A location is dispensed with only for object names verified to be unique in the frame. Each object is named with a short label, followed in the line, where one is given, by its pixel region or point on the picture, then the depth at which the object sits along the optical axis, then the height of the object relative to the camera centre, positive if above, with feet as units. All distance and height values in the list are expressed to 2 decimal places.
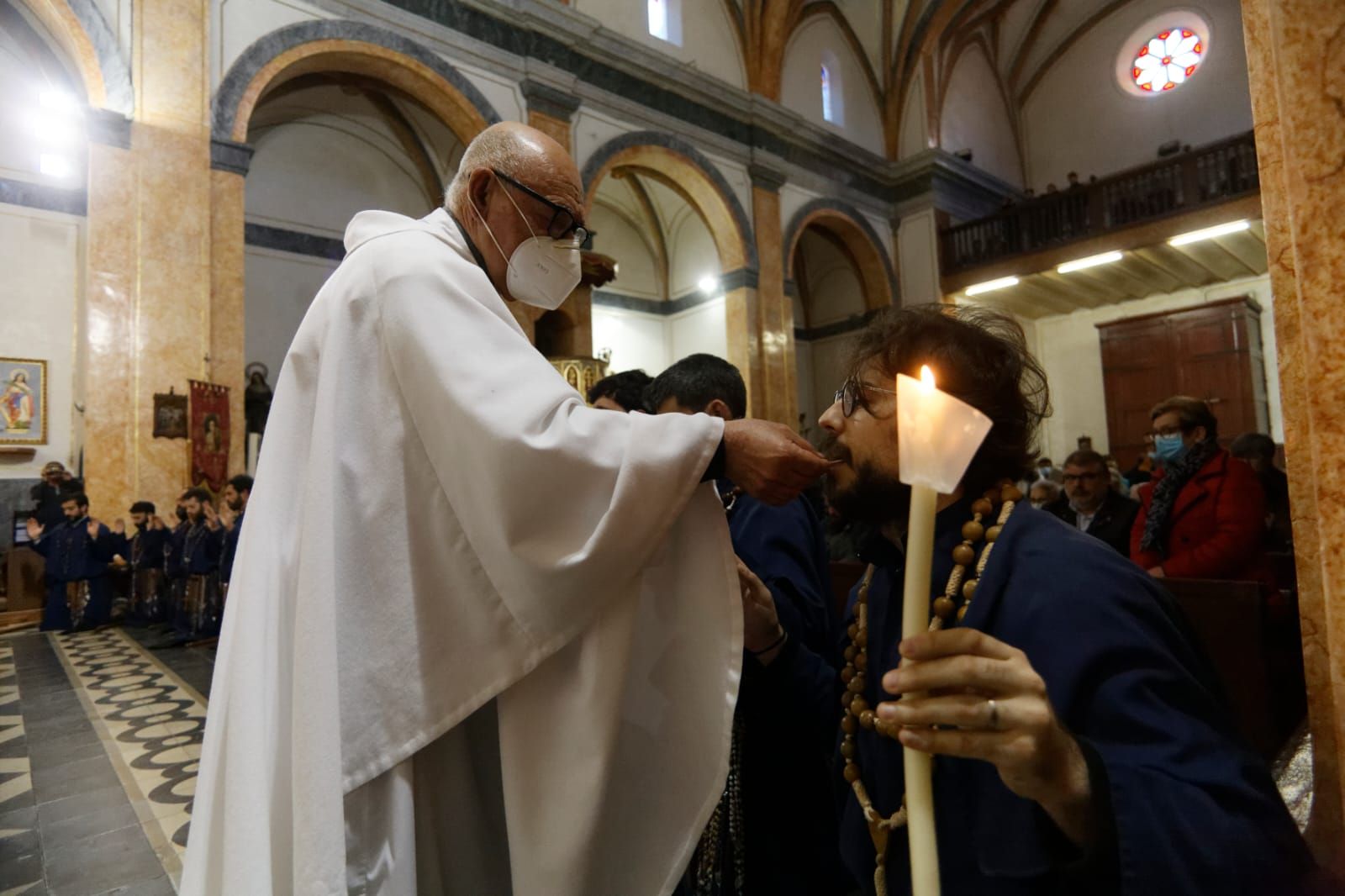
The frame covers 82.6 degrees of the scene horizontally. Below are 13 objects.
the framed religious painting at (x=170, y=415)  23.71 +2.96
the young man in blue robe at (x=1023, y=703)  2.26 -0.84
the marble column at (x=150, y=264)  23.57 +7.79
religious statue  36.60 +5.01
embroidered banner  23.93 +2.52
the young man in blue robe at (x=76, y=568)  24.70 -1.75
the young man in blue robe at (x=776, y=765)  5.31 -2.10
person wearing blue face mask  11.69 -0.79
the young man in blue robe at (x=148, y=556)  23.93 -1.36
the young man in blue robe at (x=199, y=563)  22.79 -1.59
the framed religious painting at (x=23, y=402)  31.48 +4.84
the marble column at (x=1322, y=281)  3.76 +0.87
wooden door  40.34 +5.24
